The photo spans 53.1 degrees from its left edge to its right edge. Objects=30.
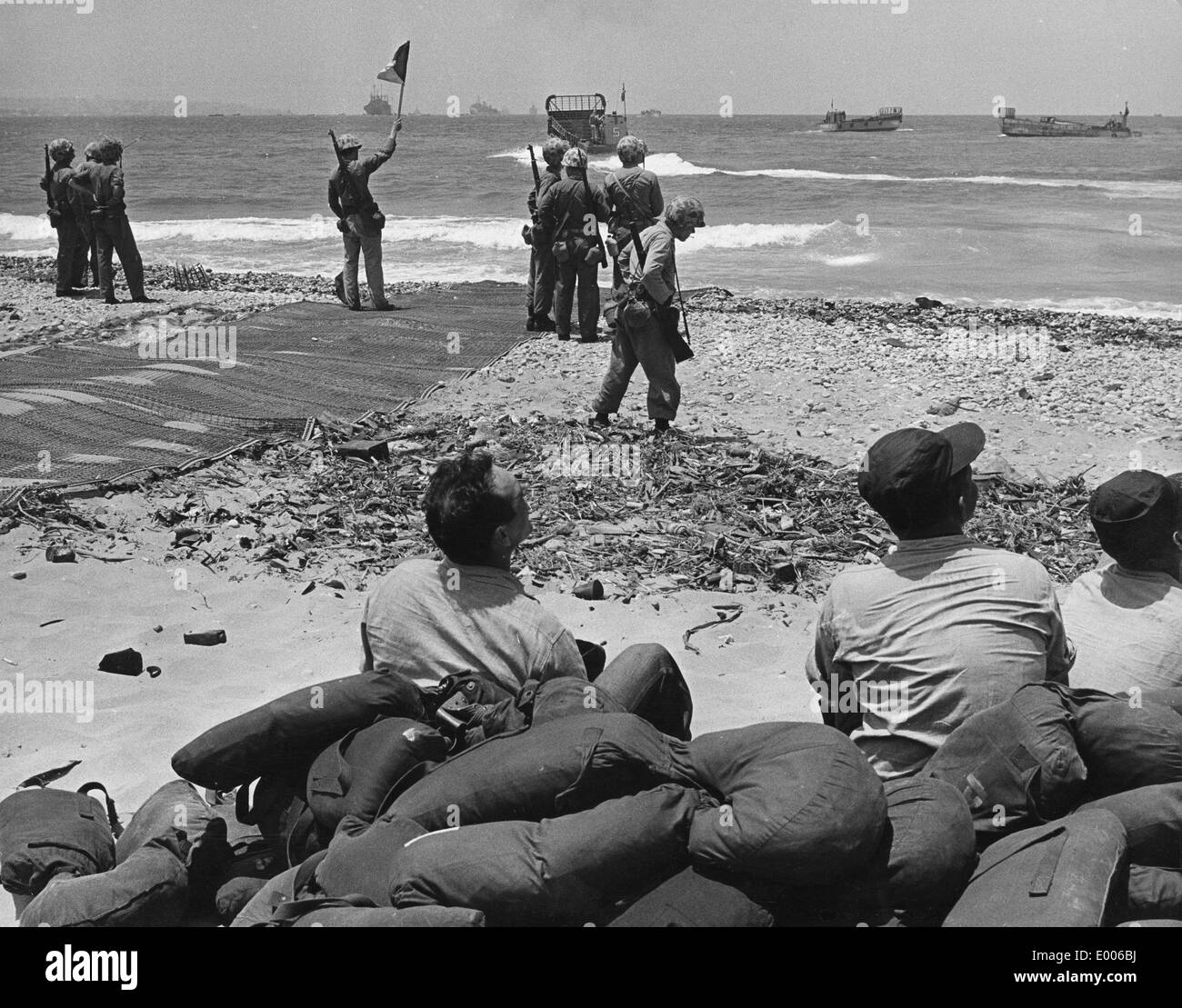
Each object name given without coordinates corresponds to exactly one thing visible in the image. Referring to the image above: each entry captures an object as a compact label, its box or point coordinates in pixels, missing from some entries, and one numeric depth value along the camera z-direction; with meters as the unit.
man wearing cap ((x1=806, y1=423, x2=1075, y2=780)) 2.84
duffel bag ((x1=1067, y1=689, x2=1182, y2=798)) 2.53
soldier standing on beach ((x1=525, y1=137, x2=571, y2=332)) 10.60
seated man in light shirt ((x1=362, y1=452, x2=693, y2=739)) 3.11
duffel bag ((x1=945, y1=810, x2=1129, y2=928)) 2.21
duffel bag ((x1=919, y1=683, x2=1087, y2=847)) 2.52
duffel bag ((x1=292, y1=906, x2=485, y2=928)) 2.19
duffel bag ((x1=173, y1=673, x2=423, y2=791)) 2.94
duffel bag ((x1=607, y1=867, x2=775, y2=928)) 2.28
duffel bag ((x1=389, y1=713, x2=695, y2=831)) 2.45
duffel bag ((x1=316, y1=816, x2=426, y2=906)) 2.39
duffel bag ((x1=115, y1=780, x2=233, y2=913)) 2.95
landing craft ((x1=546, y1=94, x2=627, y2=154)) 47.06
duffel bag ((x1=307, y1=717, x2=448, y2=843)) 2.71
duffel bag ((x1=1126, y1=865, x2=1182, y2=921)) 2.37
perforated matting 6.84
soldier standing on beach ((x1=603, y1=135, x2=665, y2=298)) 9.98
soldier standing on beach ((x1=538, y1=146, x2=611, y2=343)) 10.28
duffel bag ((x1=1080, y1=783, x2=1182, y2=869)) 2.44
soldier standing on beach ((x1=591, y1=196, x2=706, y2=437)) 7.52
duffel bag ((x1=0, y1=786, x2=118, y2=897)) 2.86
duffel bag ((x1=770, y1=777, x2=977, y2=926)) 2.36
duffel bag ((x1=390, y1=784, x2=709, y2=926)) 2.26
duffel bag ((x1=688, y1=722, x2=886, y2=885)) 2.28
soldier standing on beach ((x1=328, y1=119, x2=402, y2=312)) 11.72
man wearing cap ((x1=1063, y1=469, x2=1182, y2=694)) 3.12
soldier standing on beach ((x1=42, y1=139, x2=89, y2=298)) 13.96
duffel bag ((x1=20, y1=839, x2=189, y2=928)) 2.62
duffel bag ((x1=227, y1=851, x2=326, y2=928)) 2.53
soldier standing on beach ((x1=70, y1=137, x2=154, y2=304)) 12.91
